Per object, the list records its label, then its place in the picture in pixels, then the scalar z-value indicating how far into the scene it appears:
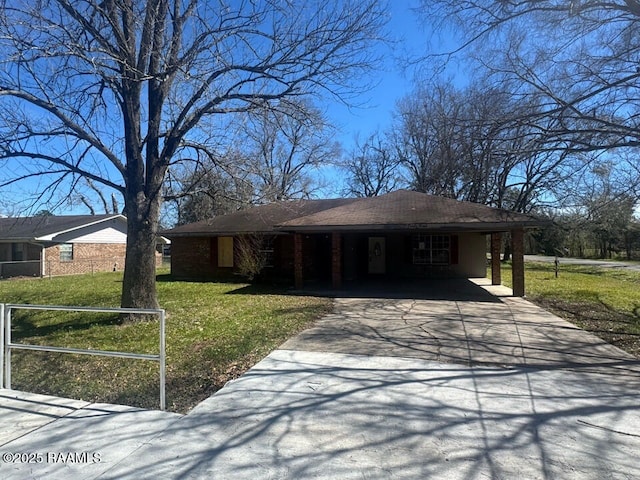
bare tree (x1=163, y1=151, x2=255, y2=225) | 9.38
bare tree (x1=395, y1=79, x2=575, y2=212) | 8.99
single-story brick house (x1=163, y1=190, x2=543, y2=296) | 13.81
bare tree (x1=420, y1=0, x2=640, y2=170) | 8.11
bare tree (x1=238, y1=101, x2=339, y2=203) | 8.99
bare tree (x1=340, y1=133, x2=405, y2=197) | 40.41
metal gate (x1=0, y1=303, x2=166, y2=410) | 4.20
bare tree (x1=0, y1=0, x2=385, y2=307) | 7.58
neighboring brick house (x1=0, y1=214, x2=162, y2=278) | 23.55
